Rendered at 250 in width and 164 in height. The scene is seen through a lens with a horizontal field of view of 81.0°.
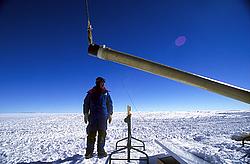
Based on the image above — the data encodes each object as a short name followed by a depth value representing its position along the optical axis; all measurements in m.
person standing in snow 3.32
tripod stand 2.88
